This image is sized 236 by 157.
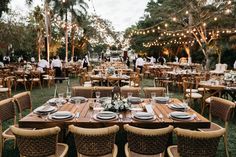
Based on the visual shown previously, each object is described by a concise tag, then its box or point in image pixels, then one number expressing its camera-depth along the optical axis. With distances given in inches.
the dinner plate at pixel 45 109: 100.9
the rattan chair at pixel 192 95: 194.1
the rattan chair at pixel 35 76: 303.8
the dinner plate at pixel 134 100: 120.6
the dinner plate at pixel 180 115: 95.2
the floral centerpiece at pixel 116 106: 104.7
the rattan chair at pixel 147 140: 75.9
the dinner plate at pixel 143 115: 93.3
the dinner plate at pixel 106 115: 93.4
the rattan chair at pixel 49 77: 324.0
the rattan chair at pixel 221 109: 108.0
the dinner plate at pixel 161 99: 122.3
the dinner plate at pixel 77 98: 122.3
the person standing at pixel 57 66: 379.6
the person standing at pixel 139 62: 462.1
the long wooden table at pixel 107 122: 91.2
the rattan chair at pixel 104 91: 149.2
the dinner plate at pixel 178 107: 108.8
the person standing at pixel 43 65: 353.9
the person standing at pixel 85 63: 481.0
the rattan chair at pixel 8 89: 221.3
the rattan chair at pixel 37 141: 73.9
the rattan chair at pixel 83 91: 148.0
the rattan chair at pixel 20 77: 304.3
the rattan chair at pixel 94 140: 74.9
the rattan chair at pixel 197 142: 73.3
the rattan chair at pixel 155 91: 147.6
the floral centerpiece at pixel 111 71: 264.7
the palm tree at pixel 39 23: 528.5
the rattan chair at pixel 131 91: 145.6
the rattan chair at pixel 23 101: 118.1
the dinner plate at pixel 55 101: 115.9
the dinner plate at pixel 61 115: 93.9
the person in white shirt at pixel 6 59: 617.7
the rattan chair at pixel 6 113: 104.4
